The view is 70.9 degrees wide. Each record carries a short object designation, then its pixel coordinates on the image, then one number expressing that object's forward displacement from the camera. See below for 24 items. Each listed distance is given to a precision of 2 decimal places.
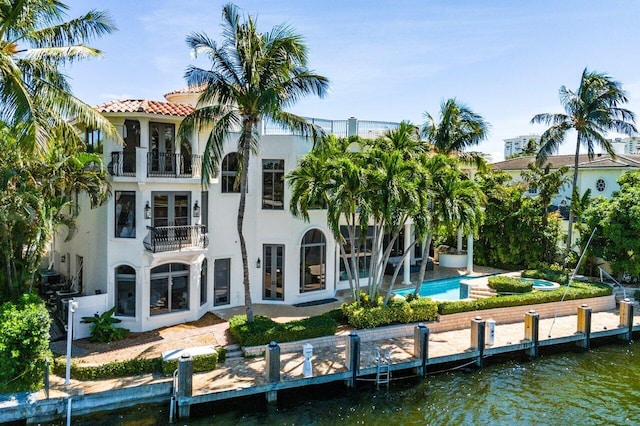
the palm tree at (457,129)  22.80
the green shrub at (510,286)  21.67
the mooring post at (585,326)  18.27
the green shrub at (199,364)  13.42
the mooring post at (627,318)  19.20
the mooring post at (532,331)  17.17
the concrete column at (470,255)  27.38
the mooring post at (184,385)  12.12
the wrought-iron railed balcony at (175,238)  16.72
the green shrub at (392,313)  17.42
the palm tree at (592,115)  24.14
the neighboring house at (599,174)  31.92
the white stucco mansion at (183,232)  16.94
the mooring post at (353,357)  14.08
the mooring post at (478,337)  16.05
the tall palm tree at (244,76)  15.06
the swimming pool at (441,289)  22.79
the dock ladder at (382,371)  14.45
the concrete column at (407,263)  24.75
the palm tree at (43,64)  11.62
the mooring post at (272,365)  13.06
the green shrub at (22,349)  11.84
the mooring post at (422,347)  15.05
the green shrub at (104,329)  15.70
